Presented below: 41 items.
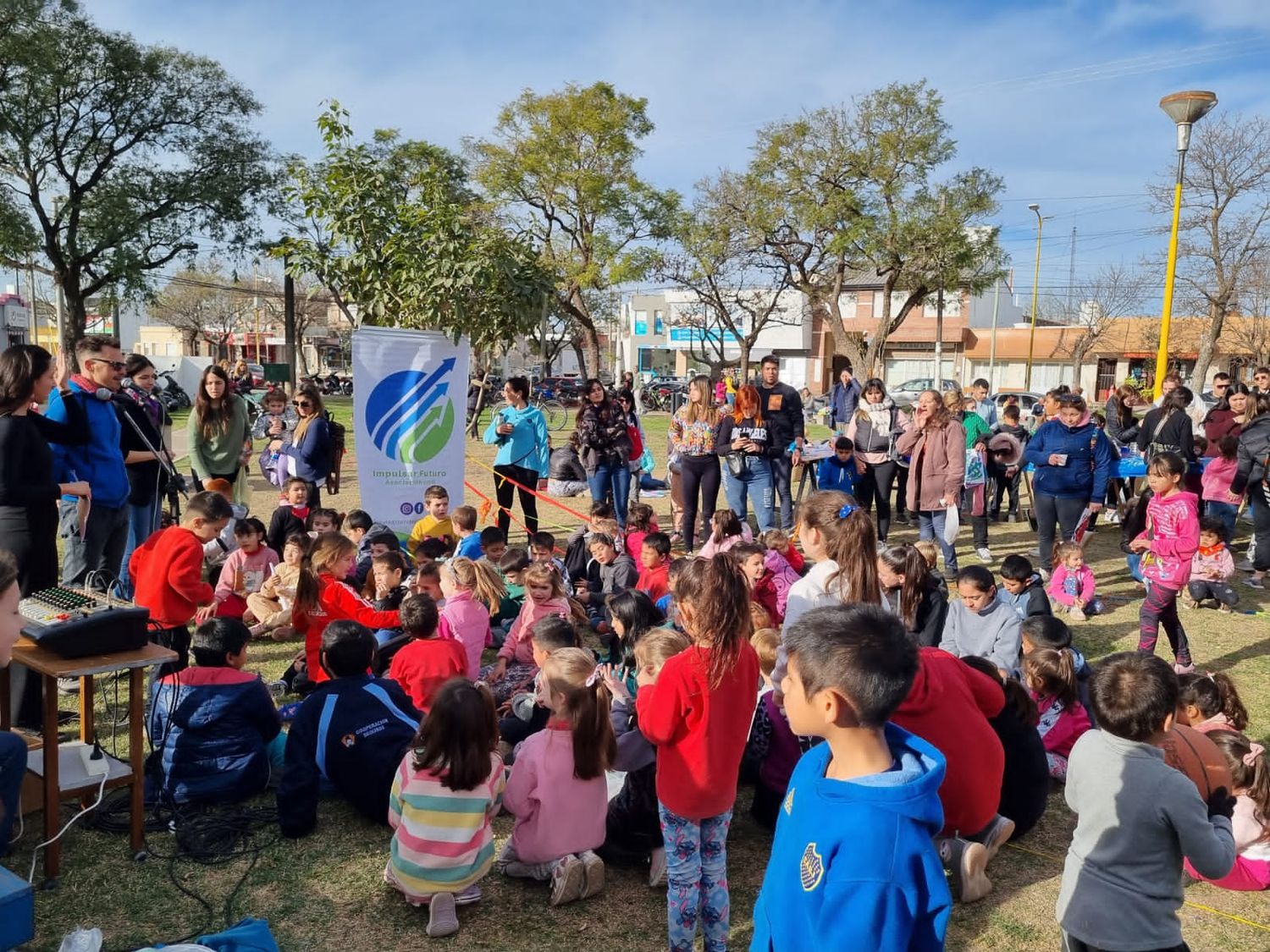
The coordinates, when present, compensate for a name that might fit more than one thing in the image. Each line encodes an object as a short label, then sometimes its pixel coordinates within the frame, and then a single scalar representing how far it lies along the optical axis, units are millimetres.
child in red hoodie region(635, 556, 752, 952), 2766
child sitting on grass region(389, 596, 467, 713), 4207
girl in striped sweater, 3102
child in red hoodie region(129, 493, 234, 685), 4715
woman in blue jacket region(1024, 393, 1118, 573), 7348
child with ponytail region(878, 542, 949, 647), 4453
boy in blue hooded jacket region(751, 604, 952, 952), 1656
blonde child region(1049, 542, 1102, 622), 7176
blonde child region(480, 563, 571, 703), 5203
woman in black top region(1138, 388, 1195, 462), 8945
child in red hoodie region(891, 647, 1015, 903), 3104
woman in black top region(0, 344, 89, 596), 4168
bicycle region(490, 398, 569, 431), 23875
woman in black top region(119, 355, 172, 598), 6074
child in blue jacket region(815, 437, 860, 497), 9269
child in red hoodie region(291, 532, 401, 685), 5188
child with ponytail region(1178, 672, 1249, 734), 3828
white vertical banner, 7531
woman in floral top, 8367
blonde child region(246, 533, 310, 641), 6051
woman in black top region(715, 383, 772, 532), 8375
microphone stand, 5895
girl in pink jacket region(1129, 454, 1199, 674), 5570
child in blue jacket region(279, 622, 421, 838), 3652
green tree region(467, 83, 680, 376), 31281
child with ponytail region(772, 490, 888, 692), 3650
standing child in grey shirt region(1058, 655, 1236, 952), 2244
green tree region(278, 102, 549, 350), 9320
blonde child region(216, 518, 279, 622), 6148
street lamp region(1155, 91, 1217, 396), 9773
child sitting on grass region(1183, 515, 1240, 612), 6973
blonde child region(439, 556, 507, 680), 5105
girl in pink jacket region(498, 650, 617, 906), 3305
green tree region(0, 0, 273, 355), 23141
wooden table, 3141
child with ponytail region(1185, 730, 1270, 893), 3420
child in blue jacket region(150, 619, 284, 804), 3768
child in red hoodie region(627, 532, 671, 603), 6160
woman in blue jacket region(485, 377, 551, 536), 8516
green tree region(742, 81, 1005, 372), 27156
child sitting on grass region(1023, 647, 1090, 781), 4336
